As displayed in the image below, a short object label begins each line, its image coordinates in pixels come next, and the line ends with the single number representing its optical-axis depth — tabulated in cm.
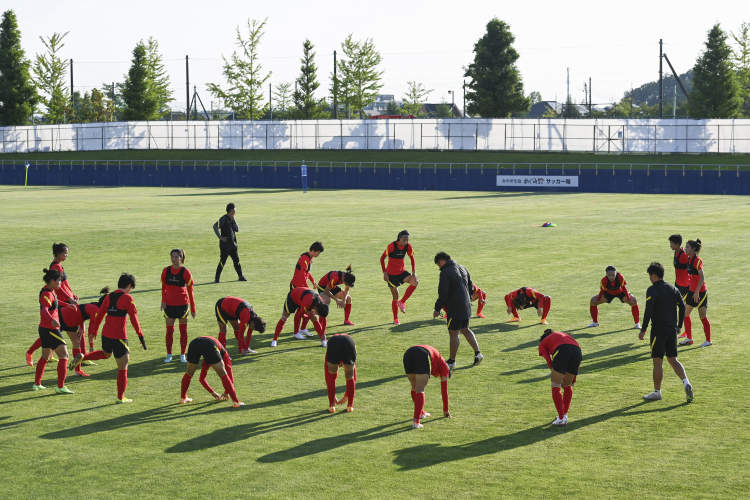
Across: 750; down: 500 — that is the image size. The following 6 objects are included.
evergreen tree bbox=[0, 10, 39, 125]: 9831
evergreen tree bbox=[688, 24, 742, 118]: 8331
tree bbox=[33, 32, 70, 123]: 10275
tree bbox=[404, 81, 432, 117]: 12662
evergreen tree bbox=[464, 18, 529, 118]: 9138
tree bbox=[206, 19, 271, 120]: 10062
